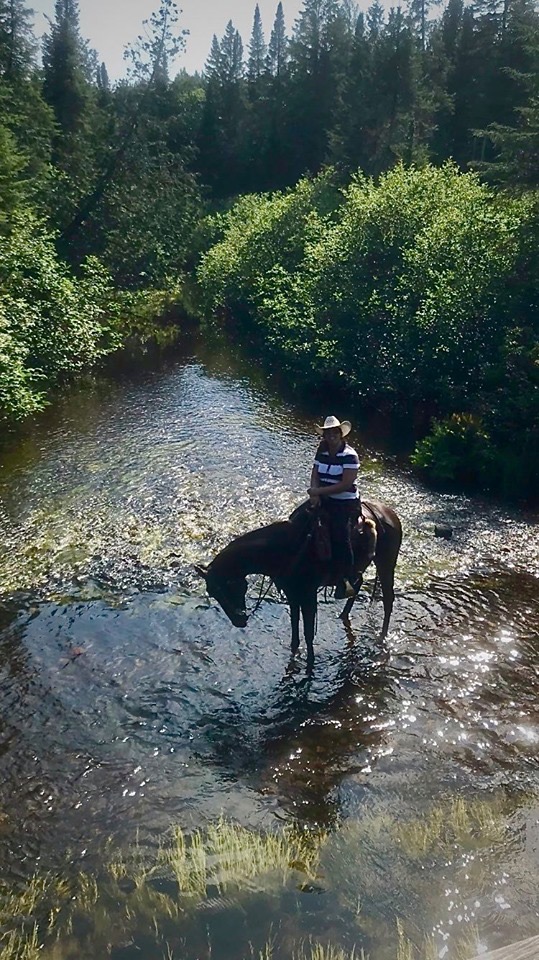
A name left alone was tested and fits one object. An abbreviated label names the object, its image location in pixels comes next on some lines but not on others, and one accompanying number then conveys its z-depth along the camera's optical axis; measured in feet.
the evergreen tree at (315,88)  188.96
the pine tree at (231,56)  224.88
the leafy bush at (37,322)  51.08
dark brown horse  26.86
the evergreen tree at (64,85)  160.76
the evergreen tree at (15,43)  139.54
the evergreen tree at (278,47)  232.32
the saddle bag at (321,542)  26.16
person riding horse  26.91
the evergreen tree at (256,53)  245.43
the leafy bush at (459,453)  46.92
